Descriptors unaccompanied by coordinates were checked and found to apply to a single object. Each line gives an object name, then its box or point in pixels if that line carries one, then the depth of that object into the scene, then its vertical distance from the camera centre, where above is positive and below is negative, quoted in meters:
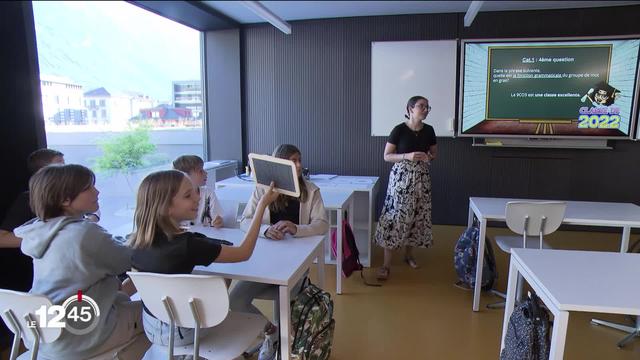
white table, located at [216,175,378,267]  3.18 -0.63
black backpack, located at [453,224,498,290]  2.66 -0.94
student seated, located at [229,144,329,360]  1.75 -0.49
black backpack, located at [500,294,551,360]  1.42 -0.76
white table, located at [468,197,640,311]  2.29 -0.56
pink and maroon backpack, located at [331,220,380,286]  2.77 -0.91
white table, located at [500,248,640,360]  1.22 -0.55
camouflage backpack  1.58 -0.81
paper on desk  3.69 -0.53
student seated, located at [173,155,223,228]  2.07 -0.41
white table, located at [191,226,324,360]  1.40 -0.54
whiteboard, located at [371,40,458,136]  3.98 +0.40
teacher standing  2.86 -0.50
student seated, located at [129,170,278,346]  1.28 -0.38
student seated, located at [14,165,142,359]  1.23 -0.41
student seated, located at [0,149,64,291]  1.67 -0.48
